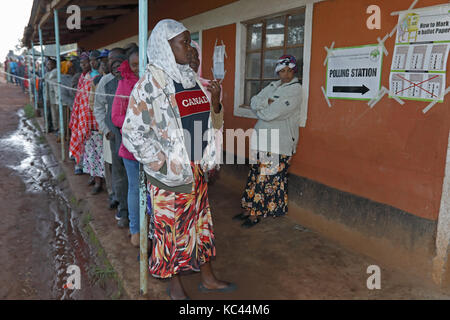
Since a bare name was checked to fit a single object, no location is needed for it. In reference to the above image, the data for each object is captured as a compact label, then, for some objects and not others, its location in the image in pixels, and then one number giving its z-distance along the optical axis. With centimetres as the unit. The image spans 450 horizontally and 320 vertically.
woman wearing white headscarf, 204
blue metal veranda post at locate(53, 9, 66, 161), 556
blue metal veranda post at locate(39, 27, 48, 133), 834
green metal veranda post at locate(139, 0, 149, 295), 210
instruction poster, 242
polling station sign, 287
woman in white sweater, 343
